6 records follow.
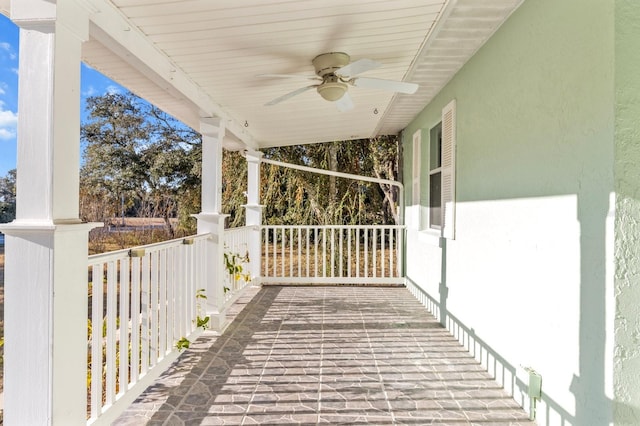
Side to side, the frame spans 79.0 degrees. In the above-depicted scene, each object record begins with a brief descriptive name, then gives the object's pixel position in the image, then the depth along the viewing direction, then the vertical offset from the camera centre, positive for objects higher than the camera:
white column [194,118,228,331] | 3.81 +0.03
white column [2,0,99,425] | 1.61 -0.11
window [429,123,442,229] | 4.64 +0.50
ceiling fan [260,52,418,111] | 2.98 +1.09
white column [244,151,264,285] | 6.12 -0.02
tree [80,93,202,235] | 10.17 +1.46
